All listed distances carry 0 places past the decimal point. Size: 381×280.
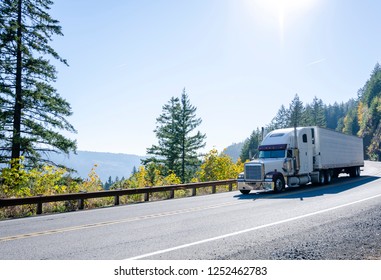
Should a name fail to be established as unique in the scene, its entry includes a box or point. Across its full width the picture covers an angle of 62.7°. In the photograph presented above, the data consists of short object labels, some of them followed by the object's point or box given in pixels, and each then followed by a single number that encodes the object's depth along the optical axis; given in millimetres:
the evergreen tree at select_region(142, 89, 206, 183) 50438
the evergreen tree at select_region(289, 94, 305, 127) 100938
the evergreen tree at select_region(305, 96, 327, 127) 121188
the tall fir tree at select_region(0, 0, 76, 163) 17609
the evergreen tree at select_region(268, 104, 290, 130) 114538
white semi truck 17656
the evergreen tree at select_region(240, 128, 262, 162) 101938
